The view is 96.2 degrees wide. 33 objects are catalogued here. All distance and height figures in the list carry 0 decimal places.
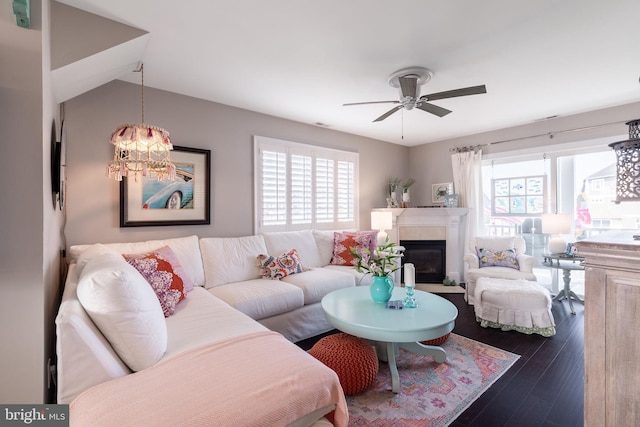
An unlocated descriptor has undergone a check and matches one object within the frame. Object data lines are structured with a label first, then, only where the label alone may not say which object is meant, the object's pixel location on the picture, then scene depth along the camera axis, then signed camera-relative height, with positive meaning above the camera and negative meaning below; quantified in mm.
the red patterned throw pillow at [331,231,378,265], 3871 -429
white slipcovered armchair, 3697 -675
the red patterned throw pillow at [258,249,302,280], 3172 -594
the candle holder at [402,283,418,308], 2357 -734
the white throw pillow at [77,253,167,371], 1285 -458
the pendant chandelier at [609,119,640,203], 1012 +162
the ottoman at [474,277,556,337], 2891 -997
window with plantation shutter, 3773 +390
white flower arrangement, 2428 -450
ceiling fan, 2555 +1151
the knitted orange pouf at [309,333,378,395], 1955 -1034
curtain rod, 3732 +1113
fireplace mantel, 4840 -270
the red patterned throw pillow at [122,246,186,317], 2064 -486
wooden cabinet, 899 -392
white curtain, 4766 +361
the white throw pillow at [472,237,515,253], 4098 -443
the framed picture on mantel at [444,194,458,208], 4906 +213
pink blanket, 1021 -707
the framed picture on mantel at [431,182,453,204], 5143 +398
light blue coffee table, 1914 -772
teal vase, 2426 -646
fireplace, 4926 -791
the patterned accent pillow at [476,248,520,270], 3881 -630
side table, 3561 -693
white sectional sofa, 1085 -700
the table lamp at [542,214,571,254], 3720 -206
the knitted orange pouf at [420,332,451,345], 2664 -1204
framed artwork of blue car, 2832 +188
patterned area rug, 1802 -1269
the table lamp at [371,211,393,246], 4492 -147
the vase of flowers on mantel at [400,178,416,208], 5125 +378
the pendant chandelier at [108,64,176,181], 2049 +491
